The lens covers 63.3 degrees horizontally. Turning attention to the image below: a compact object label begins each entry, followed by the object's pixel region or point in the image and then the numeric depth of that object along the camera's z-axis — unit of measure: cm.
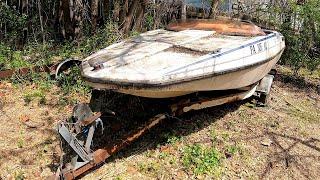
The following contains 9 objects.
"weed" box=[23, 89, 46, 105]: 356
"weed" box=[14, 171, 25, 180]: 251
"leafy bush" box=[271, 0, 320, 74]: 441
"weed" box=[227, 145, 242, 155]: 287
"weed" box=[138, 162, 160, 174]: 264
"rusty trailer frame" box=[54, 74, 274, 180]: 240
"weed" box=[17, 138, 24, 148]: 287
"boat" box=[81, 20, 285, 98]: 254
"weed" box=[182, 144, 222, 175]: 265
